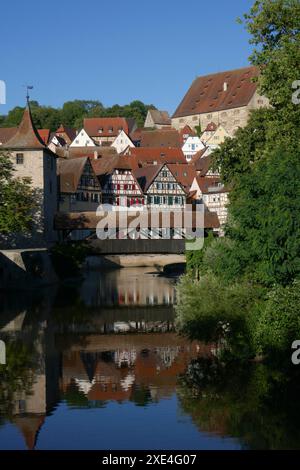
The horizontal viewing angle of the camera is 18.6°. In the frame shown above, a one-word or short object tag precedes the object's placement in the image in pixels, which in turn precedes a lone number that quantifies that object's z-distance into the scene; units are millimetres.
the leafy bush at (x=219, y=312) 23781
